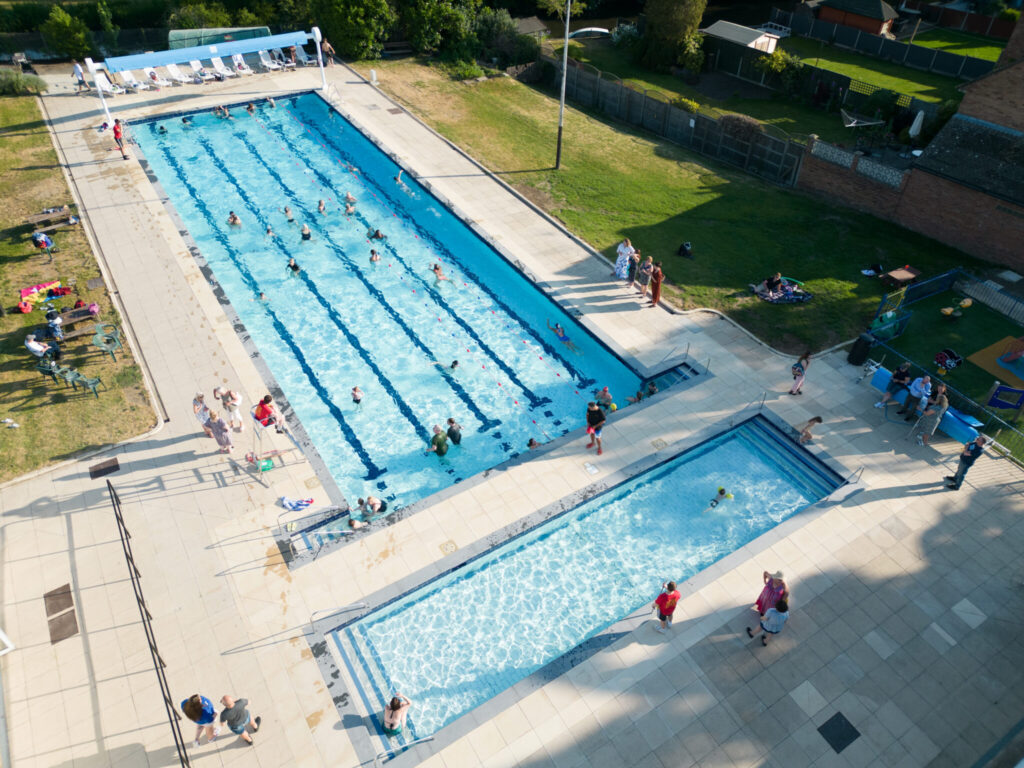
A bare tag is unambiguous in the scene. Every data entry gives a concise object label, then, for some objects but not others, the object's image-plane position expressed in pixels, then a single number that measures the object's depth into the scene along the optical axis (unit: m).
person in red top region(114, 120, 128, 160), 26.72
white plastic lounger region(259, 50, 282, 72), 34.53
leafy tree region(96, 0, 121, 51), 35.00
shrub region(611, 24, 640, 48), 38.50
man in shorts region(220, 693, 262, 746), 10.38
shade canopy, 29.05
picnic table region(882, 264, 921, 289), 20.41
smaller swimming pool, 12.15
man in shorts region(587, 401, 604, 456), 15.14
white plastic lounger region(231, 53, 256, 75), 34.41
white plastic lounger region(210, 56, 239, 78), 33.72
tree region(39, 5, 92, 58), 33.16
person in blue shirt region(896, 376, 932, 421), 15.63
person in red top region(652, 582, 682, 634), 11.77
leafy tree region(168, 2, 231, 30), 35.25
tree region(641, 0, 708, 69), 34.31
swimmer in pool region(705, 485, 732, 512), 15.07
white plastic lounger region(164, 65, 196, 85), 31.98
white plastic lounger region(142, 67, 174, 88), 31.58
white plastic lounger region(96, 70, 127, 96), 27.93
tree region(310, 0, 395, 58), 34.75
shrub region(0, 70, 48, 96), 30.48
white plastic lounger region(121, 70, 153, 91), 32.22
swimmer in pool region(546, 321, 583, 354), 19.59
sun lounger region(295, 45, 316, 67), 35.78
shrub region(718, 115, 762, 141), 26.89
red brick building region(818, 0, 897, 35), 36.19
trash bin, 17.45
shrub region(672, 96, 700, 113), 29.23
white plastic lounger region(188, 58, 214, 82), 33.03
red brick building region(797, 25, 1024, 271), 20.83
